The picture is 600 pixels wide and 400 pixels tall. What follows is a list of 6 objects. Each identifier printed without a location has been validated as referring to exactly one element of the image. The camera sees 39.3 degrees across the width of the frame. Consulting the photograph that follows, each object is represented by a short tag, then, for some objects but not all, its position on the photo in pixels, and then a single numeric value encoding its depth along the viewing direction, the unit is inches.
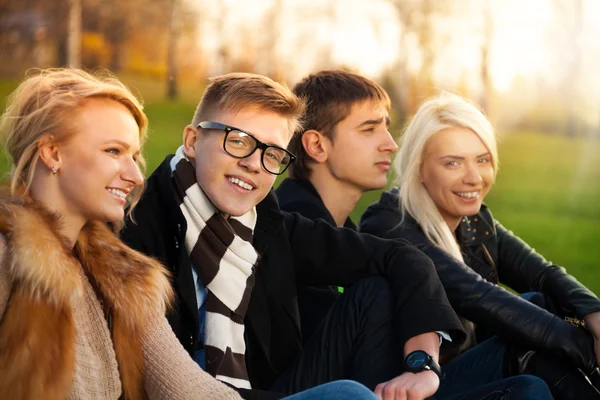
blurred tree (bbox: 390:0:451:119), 663.8
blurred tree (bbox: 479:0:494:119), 659.4
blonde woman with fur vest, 77.8
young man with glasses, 106.5
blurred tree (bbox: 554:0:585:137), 661.9
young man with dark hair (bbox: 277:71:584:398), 149.3
